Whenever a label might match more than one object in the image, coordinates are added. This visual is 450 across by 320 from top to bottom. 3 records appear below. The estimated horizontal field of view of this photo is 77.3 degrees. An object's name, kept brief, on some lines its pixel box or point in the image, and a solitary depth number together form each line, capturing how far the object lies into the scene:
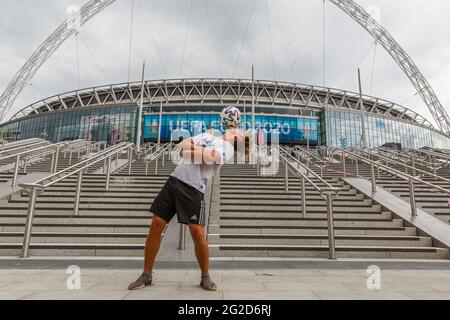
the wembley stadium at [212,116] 50.88
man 2.74
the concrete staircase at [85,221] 4.56
